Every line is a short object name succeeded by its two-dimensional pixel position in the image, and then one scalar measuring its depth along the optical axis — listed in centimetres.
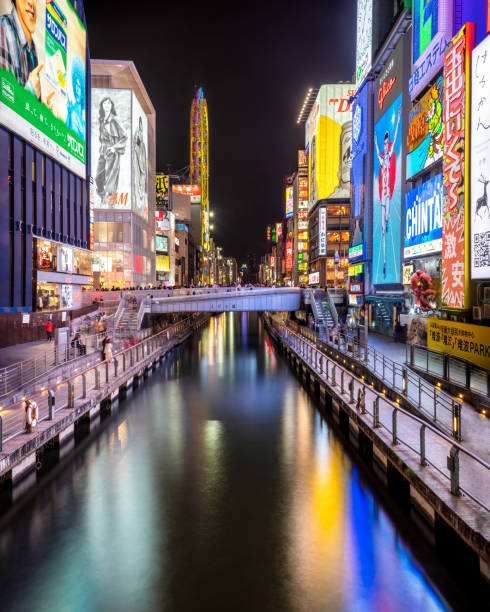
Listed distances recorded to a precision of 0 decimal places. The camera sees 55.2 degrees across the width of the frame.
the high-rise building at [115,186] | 8062
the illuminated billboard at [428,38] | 2902
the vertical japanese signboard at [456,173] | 2100
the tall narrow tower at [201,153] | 17900
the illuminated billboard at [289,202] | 14680
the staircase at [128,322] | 4131
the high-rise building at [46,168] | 3369
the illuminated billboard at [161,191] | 11325
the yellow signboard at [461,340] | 1622
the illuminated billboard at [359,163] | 5612
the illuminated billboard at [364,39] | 5650
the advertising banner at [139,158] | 8438
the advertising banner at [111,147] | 8131
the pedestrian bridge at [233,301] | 4556
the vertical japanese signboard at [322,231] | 9206
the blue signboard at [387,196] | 4397
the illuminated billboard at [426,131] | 3145
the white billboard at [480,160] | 1916
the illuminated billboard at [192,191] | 17088
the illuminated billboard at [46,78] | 3331
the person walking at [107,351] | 2772
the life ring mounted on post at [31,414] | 1431
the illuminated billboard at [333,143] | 9381
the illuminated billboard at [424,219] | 3109
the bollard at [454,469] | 972
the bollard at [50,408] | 1603
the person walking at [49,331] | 3208
